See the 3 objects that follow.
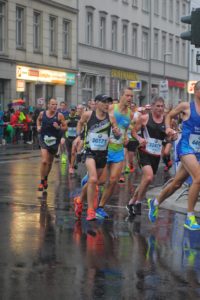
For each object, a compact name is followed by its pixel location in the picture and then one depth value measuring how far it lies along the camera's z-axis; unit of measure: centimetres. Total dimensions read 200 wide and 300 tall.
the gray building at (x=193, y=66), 6869
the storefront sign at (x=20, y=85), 3781
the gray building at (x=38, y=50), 3733
